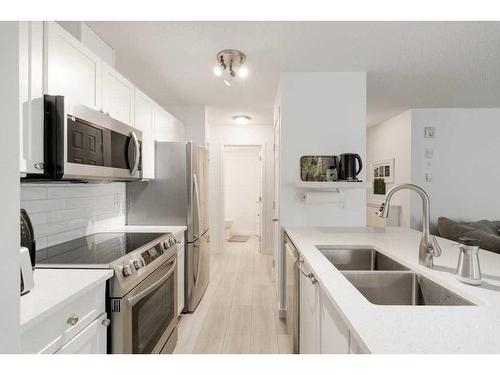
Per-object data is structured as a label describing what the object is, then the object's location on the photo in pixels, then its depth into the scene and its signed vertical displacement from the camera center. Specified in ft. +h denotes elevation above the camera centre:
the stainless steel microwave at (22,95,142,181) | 4.10 +0.72
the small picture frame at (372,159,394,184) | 14.61 +0.92
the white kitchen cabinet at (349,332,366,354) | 2.52 -1.52
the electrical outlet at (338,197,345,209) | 8.71 -0.51
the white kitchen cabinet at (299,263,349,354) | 3.10 -1.94
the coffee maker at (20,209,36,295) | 3.22 -0.85
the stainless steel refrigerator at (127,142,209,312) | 8.50 -0.35
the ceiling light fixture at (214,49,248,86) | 7.32 +3.47
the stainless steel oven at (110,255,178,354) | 4.37 -2.46
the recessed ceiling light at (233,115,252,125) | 14.42 +3.61
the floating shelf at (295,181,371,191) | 7.85 +0.06
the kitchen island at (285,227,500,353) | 2.16 -1.24
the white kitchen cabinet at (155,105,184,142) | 8.95 +2.15
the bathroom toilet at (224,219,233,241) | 19.90 -3.16
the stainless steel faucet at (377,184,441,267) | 4.13 -0.88
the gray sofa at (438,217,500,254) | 7.97 -1.63
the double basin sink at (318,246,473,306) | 3.77 -1.52
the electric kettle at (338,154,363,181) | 7.98 +0.59
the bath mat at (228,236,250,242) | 20.15 -4.01
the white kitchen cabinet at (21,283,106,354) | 2.92 -1.72
